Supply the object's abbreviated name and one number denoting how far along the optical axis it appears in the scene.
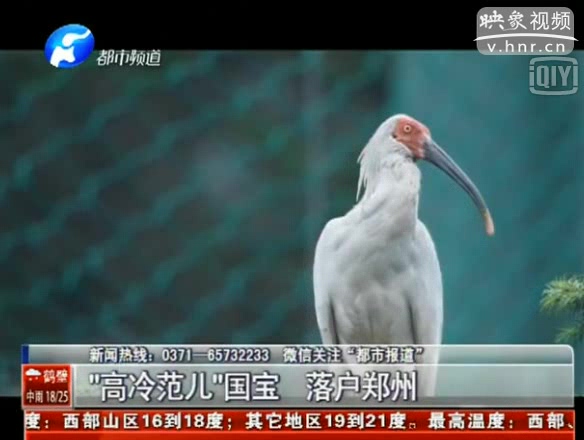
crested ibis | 6.58
